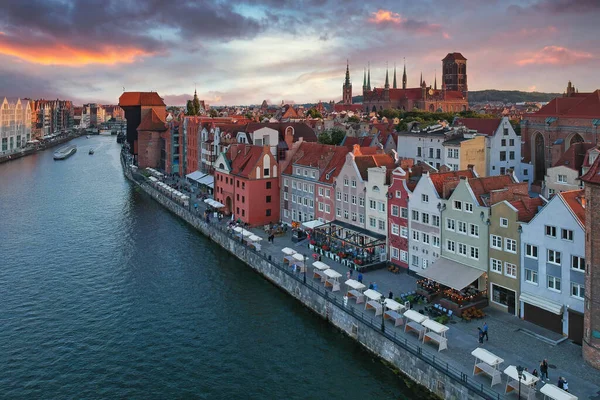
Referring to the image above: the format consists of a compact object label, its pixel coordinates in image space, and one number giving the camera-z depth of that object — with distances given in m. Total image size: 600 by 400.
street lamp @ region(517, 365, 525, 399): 23.78
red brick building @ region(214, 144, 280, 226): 60.09
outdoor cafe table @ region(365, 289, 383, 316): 33.94
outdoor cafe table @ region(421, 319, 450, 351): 28.76
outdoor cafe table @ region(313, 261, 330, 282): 40.56
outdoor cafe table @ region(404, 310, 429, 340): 30.39
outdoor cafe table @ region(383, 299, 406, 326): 32.50
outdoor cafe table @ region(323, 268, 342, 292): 38.62
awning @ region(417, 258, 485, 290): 34.97
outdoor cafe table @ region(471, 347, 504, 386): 25.31
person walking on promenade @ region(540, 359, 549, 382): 25.30
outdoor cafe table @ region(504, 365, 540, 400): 23.84
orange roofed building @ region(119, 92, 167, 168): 115.79
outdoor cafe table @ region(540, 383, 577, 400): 22.47
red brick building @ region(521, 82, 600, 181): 70.44
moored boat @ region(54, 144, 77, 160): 148.85
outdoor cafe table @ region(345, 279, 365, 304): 36.06
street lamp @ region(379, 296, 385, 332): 31.47
